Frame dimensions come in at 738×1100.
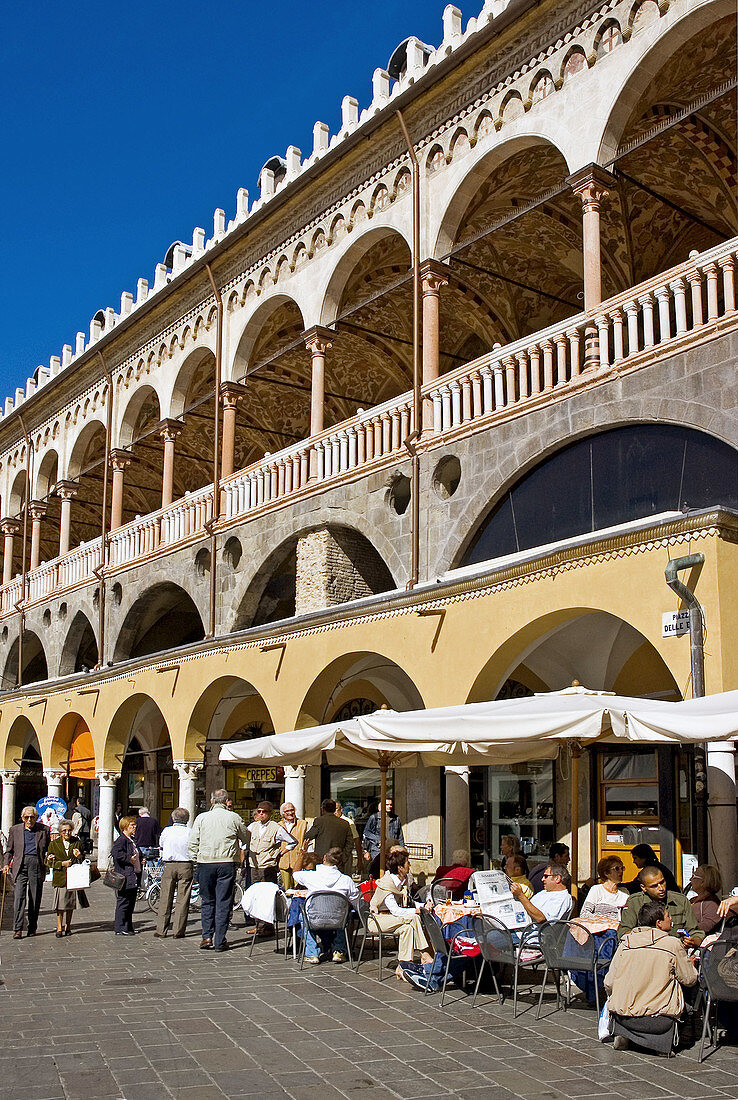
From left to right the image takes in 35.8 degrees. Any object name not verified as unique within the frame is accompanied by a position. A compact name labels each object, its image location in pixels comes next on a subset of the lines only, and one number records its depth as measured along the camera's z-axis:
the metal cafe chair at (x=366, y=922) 9.03
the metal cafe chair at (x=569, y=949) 7.36
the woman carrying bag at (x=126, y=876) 11.91
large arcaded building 11.23
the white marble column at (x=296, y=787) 14.38
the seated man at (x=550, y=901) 8.09
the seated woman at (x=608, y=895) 7.96
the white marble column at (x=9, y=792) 25.27
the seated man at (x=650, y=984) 6.34
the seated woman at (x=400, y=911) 8.78
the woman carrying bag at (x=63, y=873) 11.79
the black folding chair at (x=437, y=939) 8.05
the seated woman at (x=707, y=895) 7.52
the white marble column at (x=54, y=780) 22.20
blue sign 17.47
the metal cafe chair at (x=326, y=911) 9.20
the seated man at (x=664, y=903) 7.04
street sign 9.00
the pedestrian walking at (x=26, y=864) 11.83
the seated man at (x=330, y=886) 9.36
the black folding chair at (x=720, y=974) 6.29
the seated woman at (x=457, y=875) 9.34
